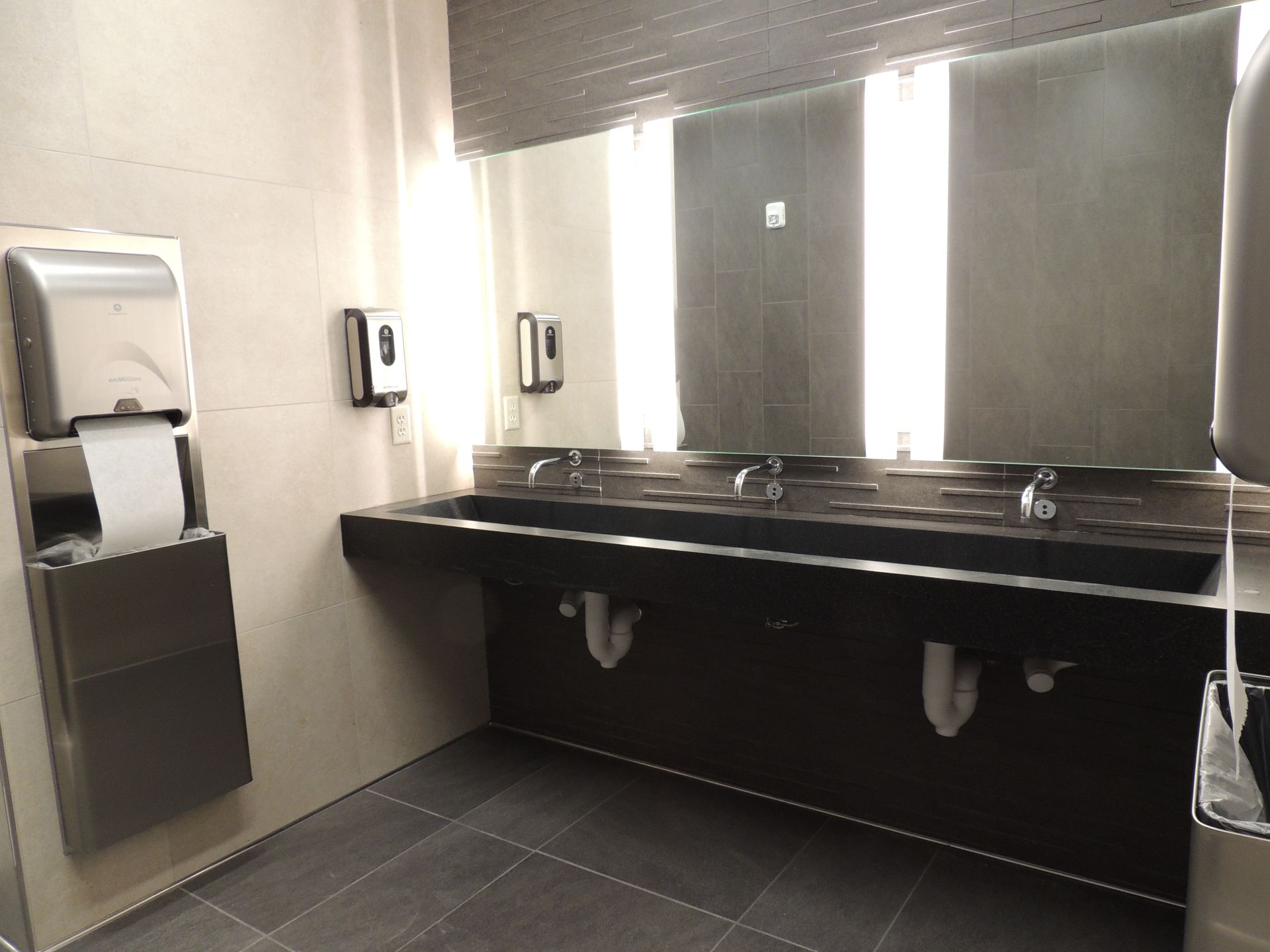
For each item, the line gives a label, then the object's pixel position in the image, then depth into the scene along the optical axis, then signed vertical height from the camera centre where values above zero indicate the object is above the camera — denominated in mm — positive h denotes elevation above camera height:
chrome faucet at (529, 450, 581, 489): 2770 -234
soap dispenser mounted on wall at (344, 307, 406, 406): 2574 +125
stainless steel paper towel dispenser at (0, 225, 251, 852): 1847 -369
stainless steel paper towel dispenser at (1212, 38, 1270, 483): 508 +43
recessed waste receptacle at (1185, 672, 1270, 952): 616 -374
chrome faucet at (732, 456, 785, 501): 2346 -250
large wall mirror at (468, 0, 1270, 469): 1781 +276
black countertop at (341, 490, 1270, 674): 1471 -443
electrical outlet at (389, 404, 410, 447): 2768 -87
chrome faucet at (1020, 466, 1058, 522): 1959 -260
